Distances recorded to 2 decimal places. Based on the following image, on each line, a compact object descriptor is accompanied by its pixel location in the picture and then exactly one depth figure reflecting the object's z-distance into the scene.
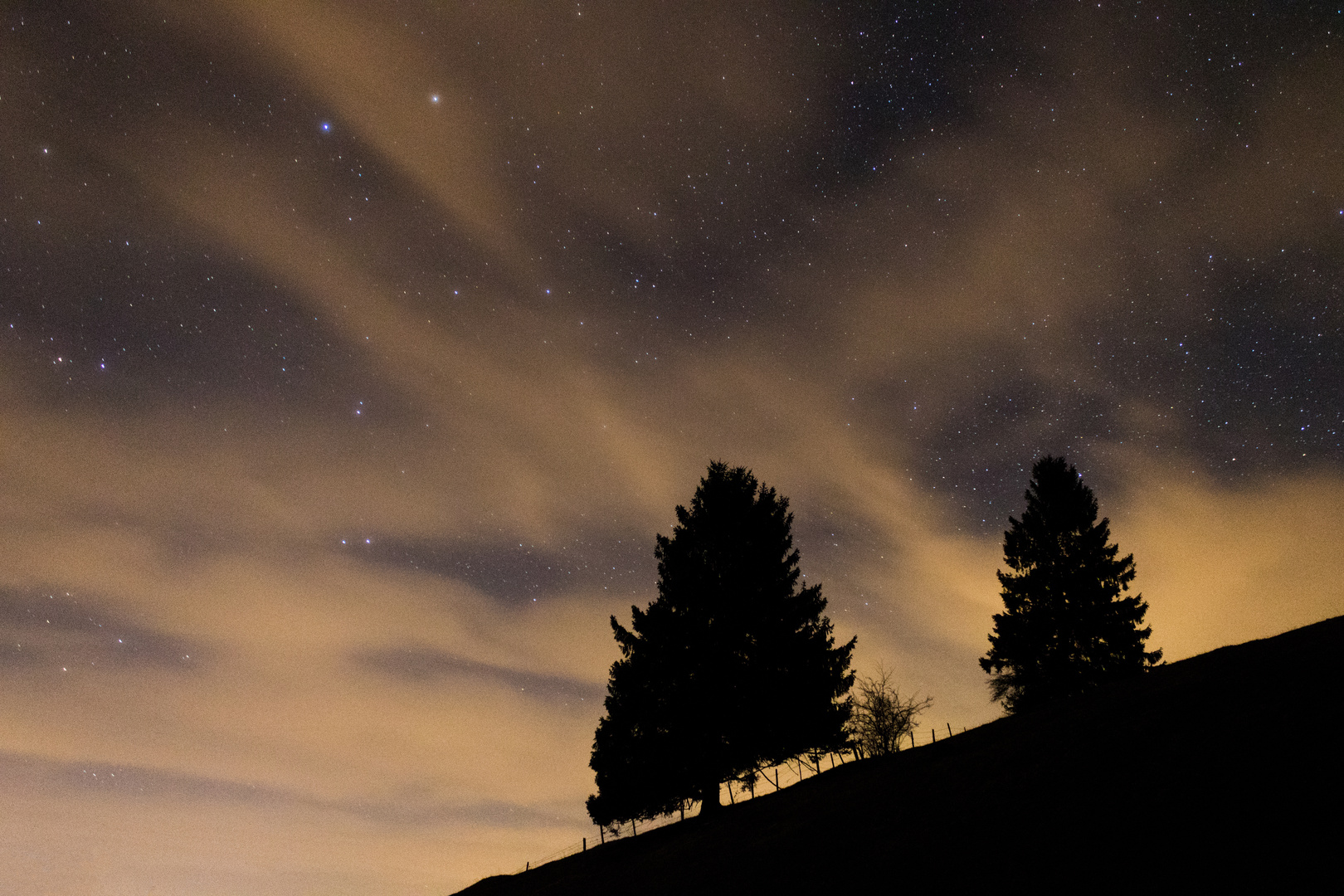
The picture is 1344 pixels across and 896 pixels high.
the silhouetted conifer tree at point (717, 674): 25.78
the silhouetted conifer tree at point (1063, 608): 31.92
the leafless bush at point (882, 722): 44.09
